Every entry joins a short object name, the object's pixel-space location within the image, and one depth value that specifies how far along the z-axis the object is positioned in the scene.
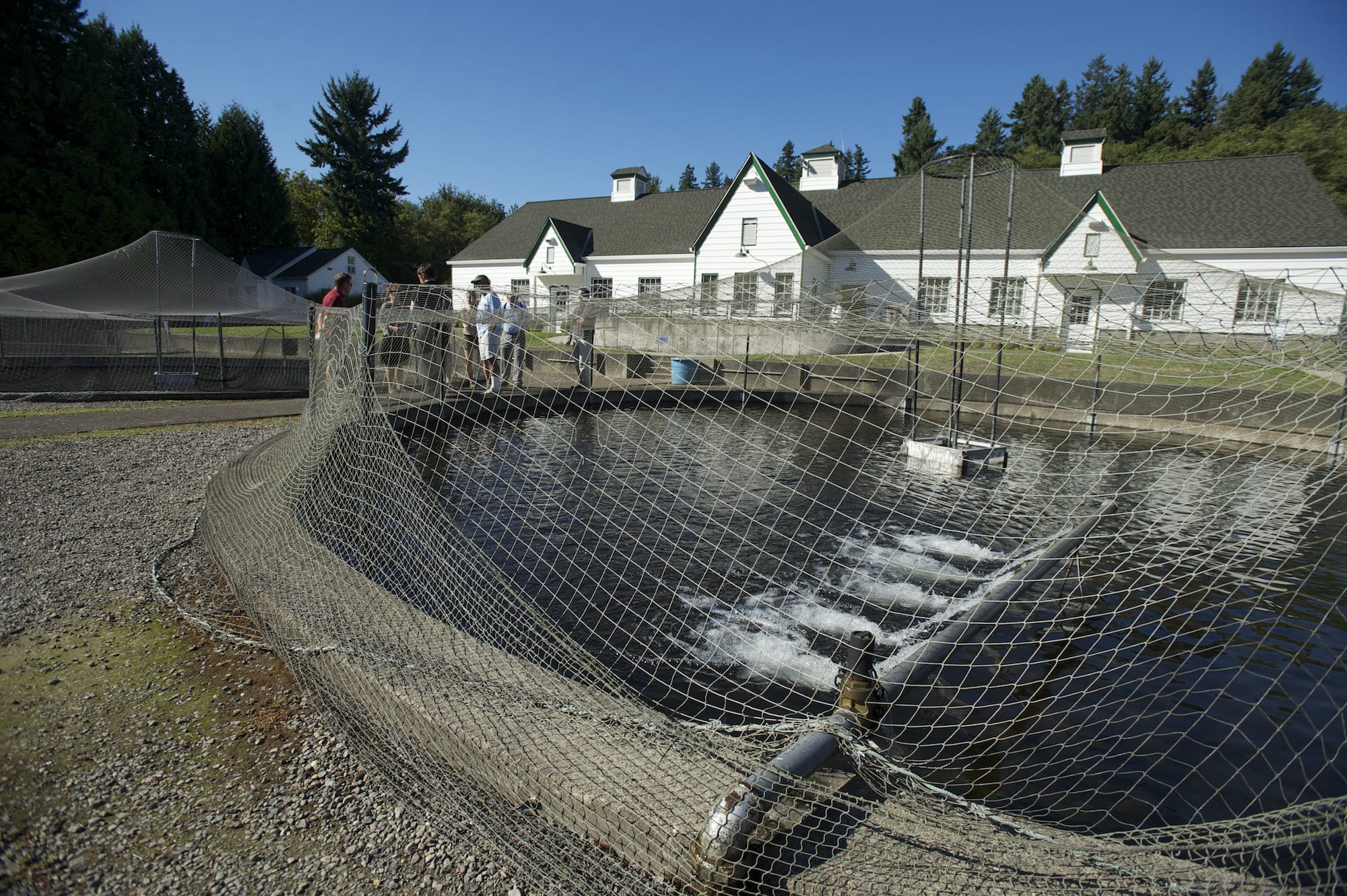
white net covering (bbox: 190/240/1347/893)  2.09
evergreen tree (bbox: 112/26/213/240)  32.09
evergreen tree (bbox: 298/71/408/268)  53.81
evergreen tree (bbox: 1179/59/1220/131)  63.91
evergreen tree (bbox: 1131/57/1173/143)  61.00
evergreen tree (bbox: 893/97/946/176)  61.06
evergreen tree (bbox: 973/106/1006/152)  71.38
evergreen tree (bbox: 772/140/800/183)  86.46
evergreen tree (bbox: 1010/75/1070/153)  66.62
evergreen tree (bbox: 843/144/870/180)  84.00
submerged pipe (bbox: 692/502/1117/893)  1.90
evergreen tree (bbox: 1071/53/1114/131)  77.44
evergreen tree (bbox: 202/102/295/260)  44.44
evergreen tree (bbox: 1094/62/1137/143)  59.53
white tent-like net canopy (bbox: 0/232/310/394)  11.95
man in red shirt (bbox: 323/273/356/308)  8.55
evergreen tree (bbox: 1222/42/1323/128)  55.06
